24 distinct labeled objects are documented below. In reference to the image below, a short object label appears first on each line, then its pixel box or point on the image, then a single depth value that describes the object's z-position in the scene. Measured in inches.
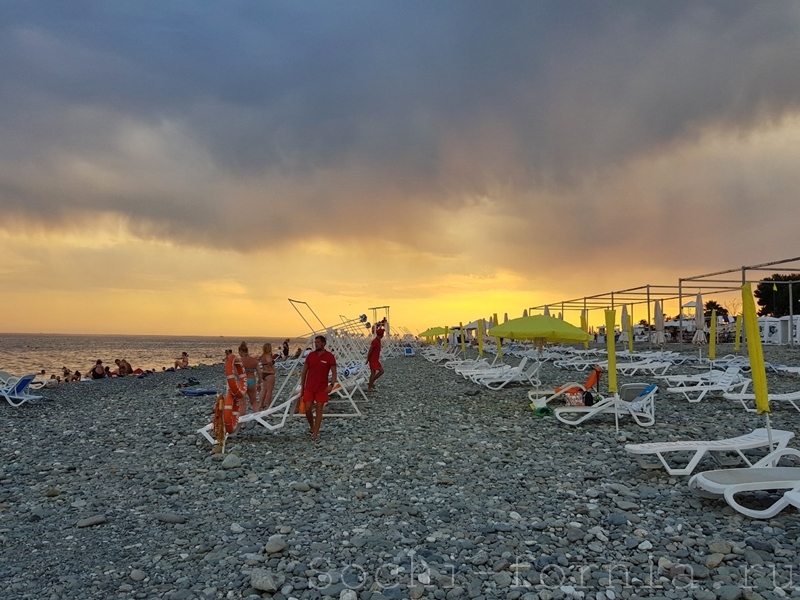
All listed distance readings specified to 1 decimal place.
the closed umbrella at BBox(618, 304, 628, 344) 1005.2
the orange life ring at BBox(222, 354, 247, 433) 293.4
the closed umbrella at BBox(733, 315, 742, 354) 789.8
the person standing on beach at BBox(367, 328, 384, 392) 540.4
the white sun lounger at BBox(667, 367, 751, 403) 400.5
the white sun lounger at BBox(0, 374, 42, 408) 489.6
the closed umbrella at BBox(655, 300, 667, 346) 1010.4
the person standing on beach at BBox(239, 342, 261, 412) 402.3
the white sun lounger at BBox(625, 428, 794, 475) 208.8
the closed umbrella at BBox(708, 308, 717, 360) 654.2
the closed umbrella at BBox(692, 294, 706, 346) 947.7
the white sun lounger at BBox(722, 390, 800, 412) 335.3
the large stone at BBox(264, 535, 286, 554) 158.2
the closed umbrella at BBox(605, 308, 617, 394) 350.3
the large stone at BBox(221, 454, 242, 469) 256.3
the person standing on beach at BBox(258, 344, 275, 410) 435.6
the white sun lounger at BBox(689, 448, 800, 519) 162.2
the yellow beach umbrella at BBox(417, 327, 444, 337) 1193.3
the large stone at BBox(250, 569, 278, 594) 136.1
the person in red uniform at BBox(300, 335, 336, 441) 311.6
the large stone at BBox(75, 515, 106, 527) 188.1
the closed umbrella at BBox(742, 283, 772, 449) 197.8
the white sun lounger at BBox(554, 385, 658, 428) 319.3
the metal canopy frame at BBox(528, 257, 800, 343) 636.7
